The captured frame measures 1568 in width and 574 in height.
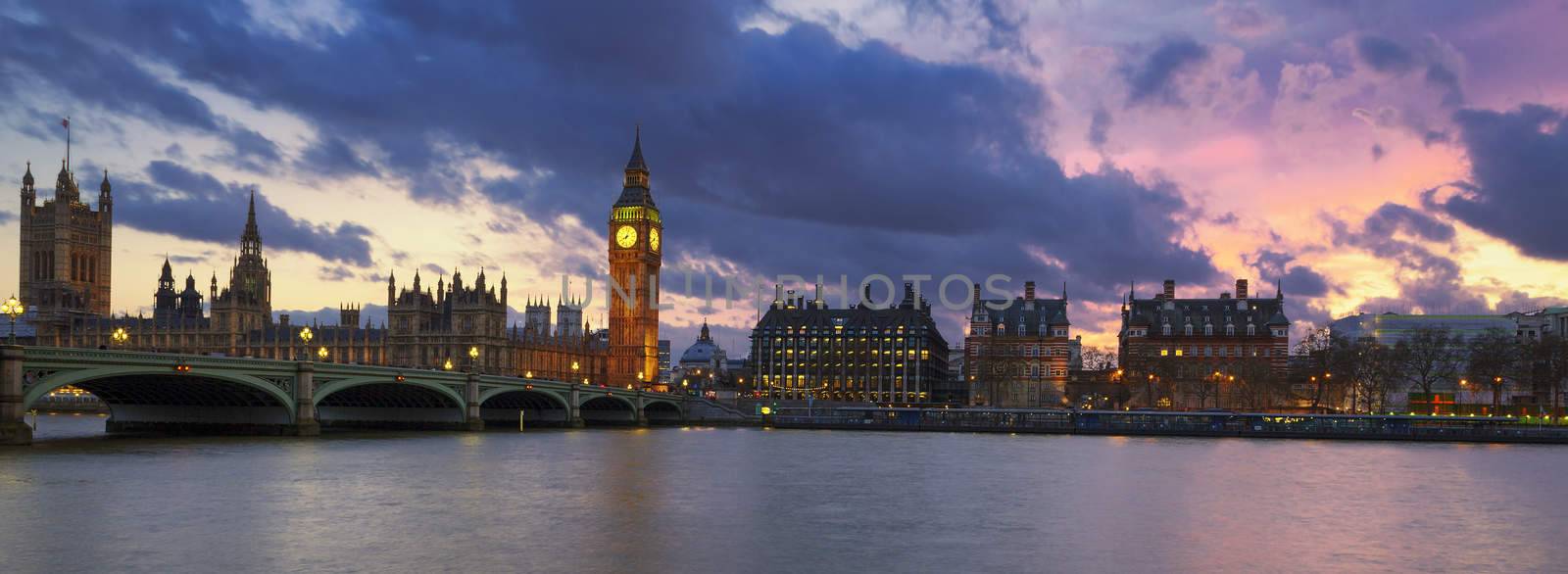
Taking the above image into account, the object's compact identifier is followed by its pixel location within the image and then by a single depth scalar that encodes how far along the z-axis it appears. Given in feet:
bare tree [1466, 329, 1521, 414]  456.86
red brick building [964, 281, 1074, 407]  593.01
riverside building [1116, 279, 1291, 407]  547.49
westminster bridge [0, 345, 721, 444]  206.28
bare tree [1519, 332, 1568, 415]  443.69
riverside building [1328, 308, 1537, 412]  527.40
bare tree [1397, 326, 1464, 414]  466.29
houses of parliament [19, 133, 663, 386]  587.68
